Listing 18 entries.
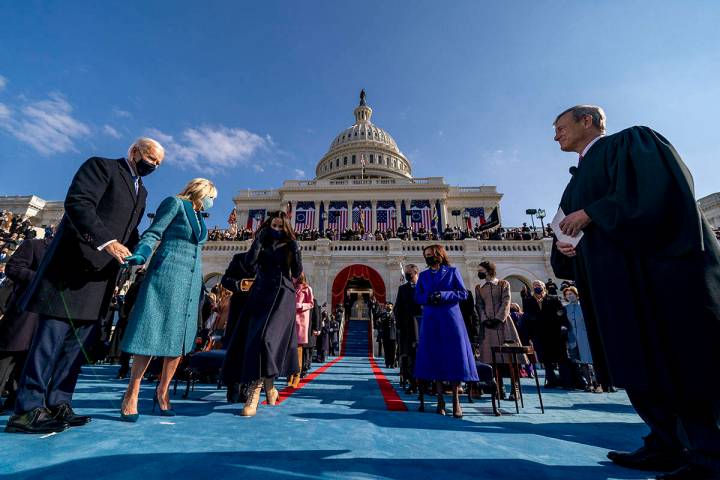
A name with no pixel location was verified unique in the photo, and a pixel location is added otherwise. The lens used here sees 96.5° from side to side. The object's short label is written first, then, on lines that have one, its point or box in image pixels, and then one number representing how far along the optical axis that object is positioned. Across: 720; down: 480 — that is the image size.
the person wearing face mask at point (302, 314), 5.52
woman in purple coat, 3.58
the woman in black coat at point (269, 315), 3.22
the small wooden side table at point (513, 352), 3.94
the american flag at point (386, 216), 37.53
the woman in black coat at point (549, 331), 6.94
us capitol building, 20.70
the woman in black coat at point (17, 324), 3.42
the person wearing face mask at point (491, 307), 5.42
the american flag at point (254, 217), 39.84
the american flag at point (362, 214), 38.03
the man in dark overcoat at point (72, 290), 2.33
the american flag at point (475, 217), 38.27
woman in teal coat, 2.70
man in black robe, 1.55
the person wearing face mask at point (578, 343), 6.49
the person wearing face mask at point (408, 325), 5.34
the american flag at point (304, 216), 37.67
